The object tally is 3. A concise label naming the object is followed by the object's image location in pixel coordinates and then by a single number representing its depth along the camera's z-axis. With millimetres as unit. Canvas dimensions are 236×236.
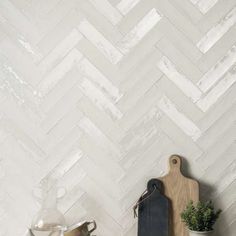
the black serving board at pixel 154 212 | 1994
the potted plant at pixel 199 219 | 1871
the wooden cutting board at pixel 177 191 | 2004
